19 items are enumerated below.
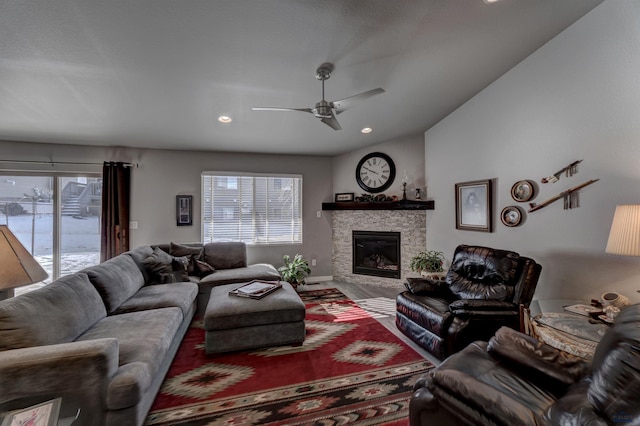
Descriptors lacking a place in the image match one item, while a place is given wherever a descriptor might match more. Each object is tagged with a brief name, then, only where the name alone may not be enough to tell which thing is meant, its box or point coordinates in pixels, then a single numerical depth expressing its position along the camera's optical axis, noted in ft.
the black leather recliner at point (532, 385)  3.14
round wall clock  15.89
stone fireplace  15.23
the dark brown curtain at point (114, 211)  13.99
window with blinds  15.93
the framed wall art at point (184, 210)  15.30
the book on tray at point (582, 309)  6.45
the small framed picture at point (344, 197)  16.85
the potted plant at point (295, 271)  14.88
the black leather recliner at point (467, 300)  7.56
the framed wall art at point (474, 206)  11.32
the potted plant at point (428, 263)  12.91
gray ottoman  8.26
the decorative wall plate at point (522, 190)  9.83
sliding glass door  13.42
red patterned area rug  5.94
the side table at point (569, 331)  5.24
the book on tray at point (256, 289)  9.20
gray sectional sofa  4.59
